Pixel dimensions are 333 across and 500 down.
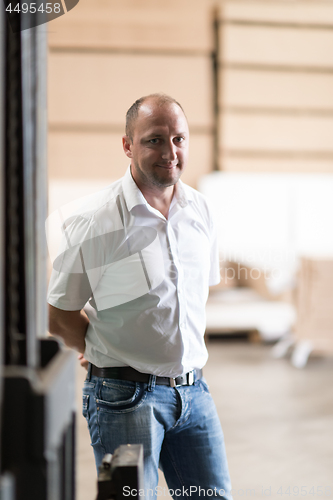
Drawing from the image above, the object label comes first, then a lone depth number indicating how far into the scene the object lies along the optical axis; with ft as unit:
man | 10.03
